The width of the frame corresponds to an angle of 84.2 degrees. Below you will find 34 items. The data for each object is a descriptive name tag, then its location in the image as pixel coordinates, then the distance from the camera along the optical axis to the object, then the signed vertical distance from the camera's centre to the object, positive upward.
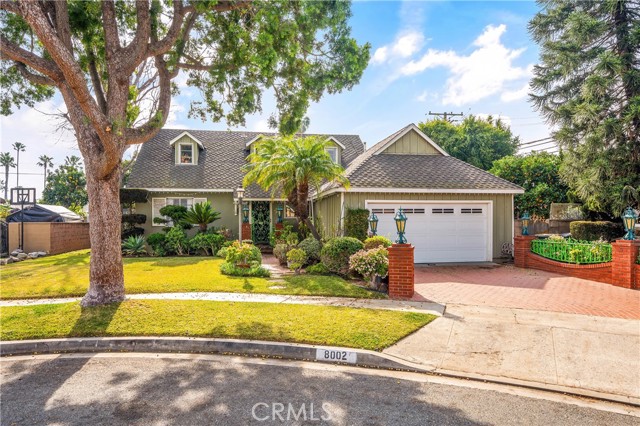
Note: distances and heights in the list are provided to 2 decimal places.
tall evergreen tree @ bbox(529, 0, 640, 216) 15.61 +5.68
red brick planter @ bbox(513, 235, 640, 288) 9.68 -1.59
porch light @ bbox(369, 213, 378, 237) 10.71 -0.27
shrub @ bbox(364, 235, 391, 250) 10.80 -0.85
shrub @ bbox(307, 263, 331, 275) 11.22 -1.76
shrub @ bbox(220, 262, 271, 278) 11.23 -1.83
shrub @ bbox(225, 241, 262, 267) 11.55 -1.35
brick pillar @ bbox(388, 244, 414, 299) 8.58 -1.38
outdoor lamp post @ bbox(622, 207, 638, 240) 9.70 -0.15
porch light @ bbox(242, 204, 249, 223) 19.32 +0.08
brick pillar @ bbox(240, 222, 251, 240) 17.95 -0.84
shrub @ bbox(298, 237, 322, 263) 12.42 -1.21
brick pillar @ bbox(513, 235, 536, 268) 13.34 -1.25
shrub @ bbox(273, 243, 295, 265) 13.46 -1.40
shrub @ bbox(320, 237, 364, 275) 10.82 -1.16
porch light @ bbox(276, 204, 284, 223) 19.94 +0.26
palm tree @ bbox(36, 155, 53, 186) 56.25 +8.32
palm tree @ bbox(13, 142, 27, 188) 49.00 +9.01
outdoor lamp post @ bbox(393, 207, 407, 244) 8.76 -0.22
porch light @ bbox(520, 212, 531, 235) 13.30 -0.27
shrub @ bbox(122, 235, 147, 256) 16.23 -1.57
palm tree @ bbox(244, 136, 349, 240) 12.64 +1.62
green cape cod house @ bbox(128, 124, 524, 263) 13.73 +0.81
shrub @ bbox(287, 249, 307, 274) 11.80 -1.46
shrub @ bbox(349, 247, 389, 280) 9.17 -1.26
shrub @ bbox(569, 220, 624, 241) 17.30 -0.72
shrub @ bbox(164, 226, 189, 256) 16.53 -1.32
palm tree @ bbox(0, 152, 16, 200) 51.41 +7.54
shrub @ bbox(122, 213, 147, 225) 17.47 -0.26
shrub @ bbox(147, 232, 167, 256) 16.52 -1.37
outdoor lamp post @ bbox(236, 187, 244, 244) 15.55 +0.66
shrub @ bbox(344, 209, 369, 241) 12.78 -0.33
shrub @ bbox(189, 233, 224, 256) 16.62 -1.35
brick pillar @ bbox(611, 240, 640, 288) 9.67 -1.29
